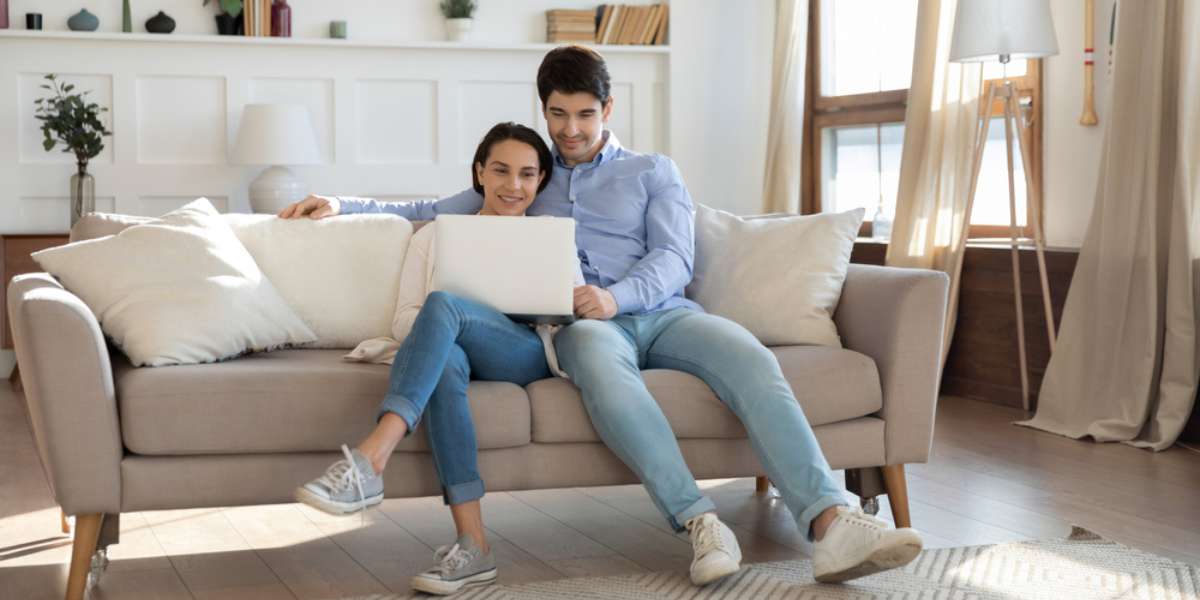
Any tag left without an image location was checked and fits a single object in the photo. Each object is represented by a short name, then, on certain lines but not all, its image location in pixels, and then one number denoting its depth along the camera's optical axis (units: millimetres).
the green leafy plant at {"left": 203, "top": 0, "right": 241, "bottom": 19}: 5734
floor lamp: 4230
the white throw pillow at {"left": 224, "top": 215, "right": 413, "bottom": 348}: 3027
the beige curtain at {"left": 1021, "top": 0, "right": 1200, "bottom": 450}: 3830
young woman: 2338
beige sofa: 2387
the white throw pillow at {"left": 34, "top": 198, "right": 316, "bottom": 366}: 2650
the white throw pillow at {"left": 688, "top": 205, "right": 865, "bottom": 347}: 3051
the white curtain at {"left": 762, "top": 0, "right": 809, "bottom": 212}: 5984
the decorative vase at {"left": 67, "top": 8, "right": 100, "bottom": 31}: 5613
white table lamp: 5480
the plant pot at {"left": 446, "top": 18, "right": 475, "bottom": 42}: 6008
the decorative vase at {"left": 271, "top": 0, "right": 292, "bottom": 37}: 5832
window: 5074
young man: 2373
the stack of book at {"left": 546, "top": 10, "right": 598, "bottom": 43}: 6129
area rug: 2406
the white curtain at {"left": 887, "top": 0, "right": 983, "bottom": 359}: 4781
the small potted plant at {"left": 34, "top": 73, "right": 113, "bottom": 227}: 5418
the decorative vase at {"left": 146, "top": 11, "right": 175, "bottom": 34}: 5688
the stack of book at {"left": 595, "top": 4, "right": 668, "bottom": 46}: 6199
